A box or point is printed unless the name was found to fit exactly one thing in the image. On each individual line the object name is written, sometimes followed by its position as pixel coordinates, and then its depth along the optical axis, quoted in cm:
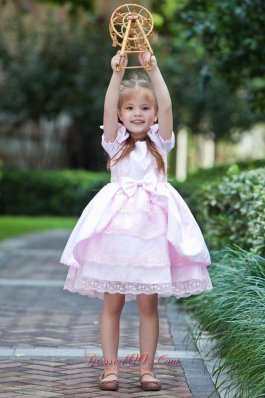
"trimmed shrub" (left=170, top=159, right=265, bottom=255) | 835
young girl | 623
